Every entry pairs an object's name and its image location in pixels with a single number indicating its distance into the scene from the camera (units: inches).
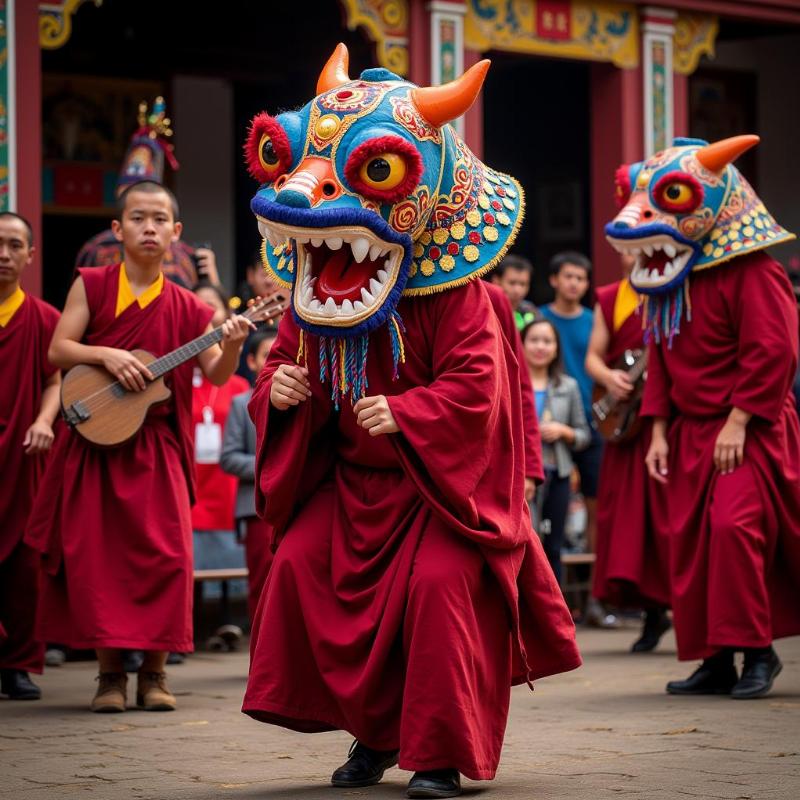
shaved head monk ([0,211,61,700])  422.7
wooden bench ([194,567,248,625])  534.7
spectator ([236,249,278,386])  597.8
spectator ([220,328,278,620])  493.7
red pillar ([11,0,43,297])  598.8
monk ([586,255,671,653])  492.0
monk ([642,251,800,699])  405.4
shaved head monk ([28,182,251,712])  397.4
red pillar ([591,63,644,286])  743.8
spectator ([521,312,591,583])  585.8
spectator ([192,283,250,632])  568.2
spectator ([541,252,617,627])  631.8
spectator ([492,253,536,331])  615.3
